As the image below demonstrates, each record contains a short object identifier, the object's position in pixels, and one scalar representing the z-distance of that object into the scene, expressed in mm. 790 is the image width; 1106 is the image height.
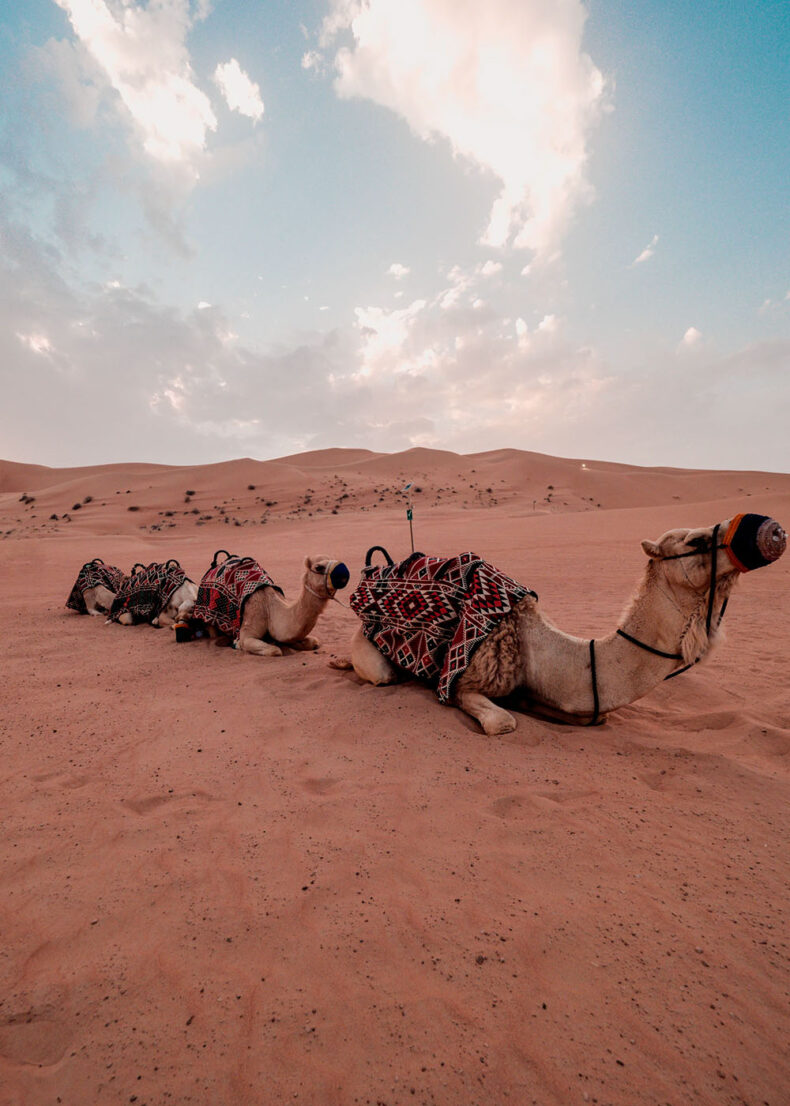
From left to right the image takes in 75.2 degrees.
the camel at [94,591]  8406
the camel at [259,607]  5004
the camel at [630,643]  2670
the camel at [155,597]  7301
